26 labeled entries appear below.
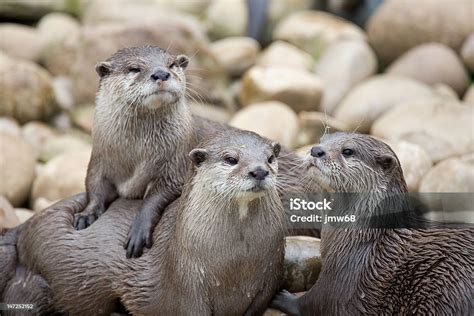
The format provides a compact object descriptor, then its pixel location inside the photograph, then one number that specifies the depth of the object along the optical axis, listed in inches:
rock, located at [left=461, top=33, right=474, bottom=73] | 697.0
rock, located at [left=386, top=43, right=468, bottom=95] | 700.0
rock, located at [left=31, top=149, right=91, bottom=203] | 506.9
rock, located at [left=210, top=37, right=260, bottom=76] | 780.0
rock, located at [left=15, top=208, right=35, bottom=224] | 451.8
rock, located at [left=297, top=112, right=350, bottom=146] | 599.1
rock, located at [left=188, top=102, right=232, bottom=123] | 689.6
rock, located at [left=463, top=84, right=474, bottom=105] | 656.0
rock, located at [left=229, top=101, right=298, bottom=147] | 593.6
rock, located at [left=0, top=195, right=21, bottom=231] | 386.0
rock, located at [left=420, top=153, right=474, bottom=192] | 429.7
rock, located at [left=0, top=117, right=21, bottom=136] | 644.3
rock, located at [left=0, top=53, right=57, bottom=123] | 666.8
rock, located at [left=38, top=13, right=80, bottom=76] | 765.3
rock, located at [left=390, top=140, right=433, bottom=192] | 464.1
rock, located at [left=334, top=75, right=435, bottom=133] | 644.7
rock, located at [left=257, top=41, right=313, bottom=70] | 764.6
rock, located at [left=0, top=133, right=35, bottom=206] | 531.5
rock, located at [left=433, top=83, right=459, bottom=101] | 647.1
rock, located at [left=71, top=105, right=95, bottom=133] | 678.5
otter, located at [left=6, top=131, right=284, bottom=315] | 286.5
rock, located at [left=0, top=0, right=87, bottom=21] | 840.3
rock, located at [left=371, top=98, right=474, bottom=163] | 539.8
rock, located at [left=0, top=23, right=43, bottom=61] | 775.7
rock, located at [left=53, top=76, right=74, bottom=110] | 712.4
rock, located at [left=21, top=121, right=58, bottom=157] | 652.3
